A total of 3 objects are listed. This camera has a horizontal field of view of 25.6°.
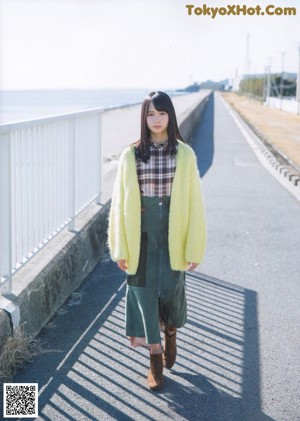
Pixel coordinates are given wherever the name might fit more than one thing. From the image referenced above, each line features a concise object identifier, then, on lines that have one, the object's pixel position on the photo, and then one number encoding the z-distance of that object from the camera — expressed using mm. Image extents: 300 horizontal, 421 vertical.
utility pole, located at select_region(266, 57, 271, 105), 73531
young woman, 3711
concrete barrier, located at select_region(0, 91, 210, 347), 4188
